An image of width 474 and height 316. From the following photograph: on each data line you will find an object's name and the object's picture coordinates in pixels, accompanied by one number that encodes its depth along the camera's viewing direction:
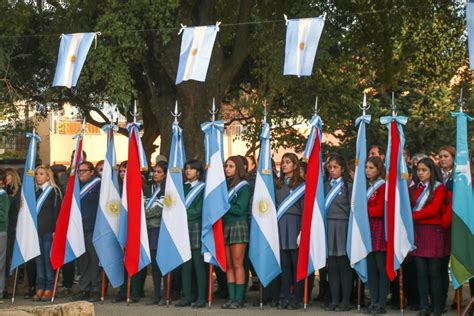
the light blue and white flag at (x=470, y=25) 11.55
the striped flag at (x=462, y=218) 10.24
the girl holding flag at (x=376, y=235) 10.80
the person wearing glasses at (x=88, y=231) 12.44
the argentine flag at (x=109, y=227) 12.11
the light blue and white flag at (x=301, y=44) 12.70
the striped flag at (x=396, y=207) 10.57
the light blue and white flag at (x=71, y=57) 13.41
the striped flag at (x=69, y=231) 12.28
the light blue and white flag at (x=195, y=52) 12.93
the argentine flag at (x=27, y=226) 12.41
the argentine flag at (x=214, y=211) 11.42
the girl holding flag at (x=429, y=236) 10.38
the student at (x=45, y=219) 12.50
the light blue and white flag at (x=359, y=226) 10.84
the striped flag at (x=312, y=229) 11.14
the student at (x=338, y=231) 11.06
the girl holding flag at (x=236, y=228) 11.50
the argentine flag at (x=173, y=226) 11.67
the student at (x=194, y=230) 11.64
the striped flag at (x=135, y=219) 11.92
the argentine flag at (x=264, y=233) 11.40
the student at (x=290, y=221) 11.43
